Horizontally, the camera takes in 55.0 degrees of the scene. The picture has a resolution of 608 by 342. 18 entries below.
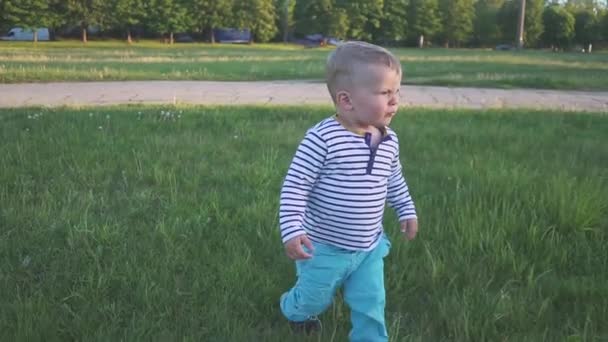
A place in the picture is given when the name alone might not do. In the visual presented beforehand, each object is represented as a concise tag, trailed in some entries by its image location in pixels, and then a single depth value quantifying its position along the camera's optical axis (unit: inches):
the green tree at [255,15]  2484.0
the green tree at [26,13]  1886.1
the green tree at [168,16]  2316.7
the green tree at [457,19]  2763.3
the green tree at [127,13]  2188.7
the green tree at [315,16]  2662.4
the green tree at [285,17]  2701.8
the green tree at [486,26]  2883.9
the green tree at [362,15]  2706.7
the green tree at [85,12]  2071.9
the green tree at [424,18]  2728.8
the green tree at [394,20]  2768.2
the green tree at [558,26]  2773.1
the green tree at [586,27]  2790.4
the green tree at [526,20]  2783.0
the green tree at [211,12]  2431.1
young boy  74.5
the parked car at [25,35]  2358.5
